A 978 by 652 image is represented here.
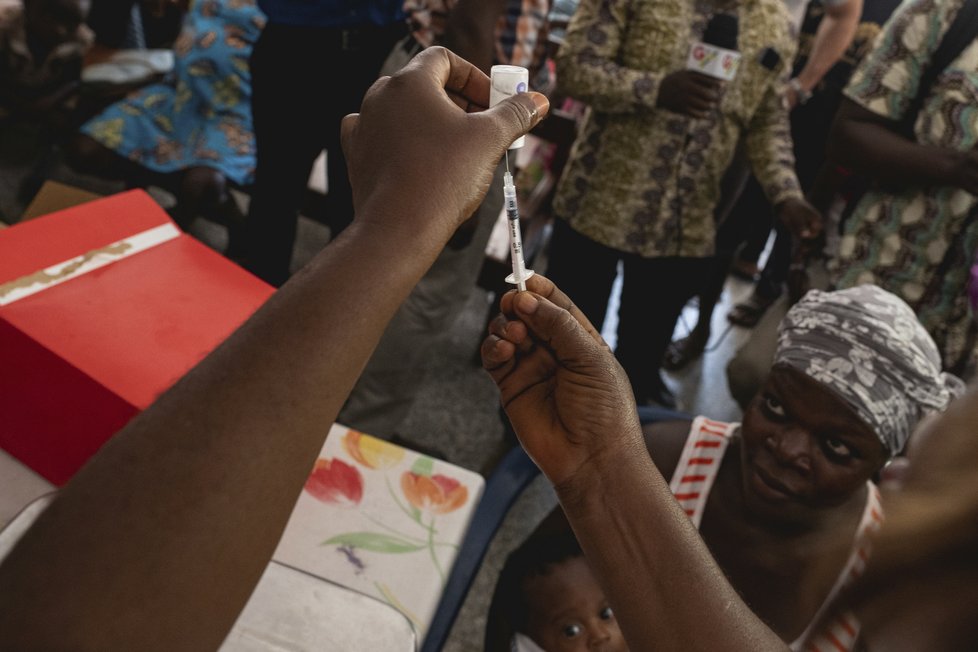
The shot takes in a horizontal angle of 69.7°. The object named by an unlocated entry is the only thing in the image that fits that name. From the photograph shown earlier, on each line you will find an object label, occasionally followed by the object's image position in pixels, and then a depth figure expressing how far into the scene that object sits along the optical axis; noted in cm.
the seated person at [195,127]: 265
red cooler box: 86
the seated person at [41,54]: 280
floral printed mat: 92
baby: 117
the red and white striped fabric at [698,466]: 131
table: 79
